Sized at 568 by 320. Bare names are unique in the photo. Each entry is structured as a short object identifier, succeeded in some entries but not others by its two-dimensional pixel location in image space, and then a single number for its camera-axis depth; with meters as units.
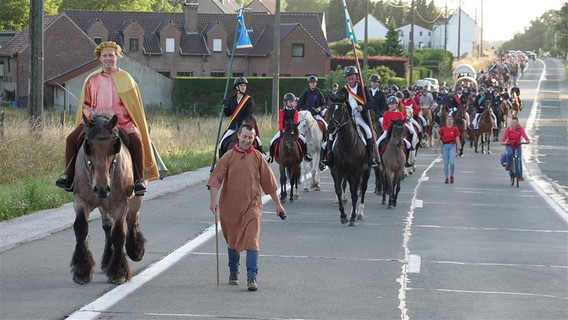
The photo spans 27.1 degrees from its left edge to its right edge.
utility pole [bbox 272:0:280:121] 43.97
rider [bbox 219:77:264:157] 20.14
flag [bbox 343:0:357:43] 22.22
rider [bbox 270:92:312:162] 22.09
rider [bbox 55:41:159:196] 12.26
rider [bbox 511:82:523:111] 62.75
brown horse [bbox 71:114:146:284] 11.23
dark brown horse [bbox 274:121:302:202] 21.94
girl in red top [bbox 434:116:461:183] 28.53
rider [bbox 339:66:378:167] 19.06
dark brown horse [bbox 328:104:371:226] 18.31
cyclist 28.77
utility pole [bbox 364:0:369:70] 64.01
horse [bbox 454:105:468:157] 41.94
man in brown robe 11.54
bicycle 28.33
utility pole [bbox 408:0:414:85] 79.75
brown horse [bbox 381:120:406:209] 21.19
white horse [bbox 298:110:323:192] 23.22
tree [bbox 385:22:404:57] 114.58
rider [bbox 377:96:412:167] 22.52
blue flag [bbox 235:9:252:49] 31.59
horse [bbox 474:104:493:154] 43.09
